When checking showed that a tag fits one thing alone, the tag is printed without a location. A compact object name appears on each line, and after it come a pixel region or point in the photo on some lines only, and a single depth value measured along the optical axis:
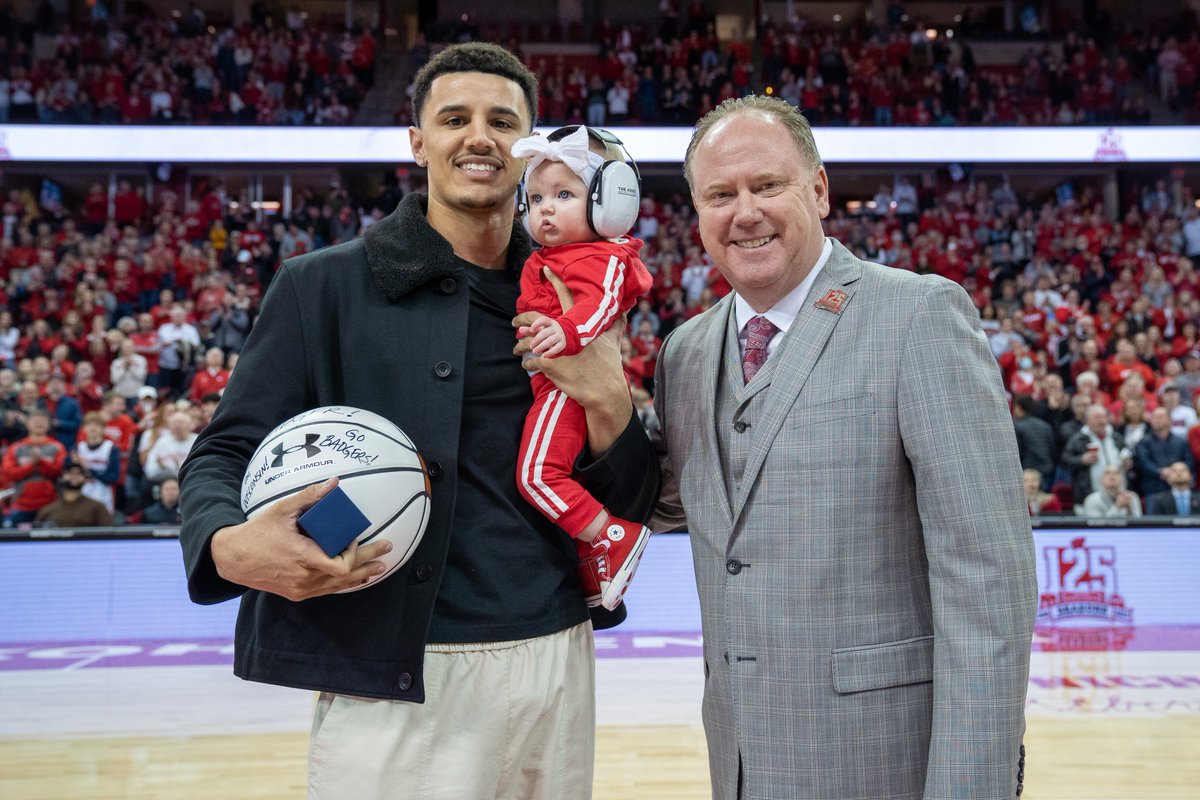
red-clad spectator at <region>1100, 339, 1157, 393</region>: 11.81
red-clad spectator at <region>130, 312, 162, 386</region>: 12.63
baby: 2.49
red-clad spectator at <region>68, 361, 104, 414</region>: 11.65
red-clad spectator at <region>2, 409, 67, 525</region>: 9.41
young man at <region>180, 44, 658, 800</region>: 2.26
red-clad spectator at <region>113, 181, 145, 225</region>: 18.55
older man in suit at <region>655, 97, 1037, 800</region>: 2.10
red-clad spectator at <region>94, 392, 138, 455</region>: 10.31
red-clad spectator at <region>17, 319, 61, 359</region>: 13.21
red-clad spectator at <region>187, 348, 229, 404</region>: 11.23
